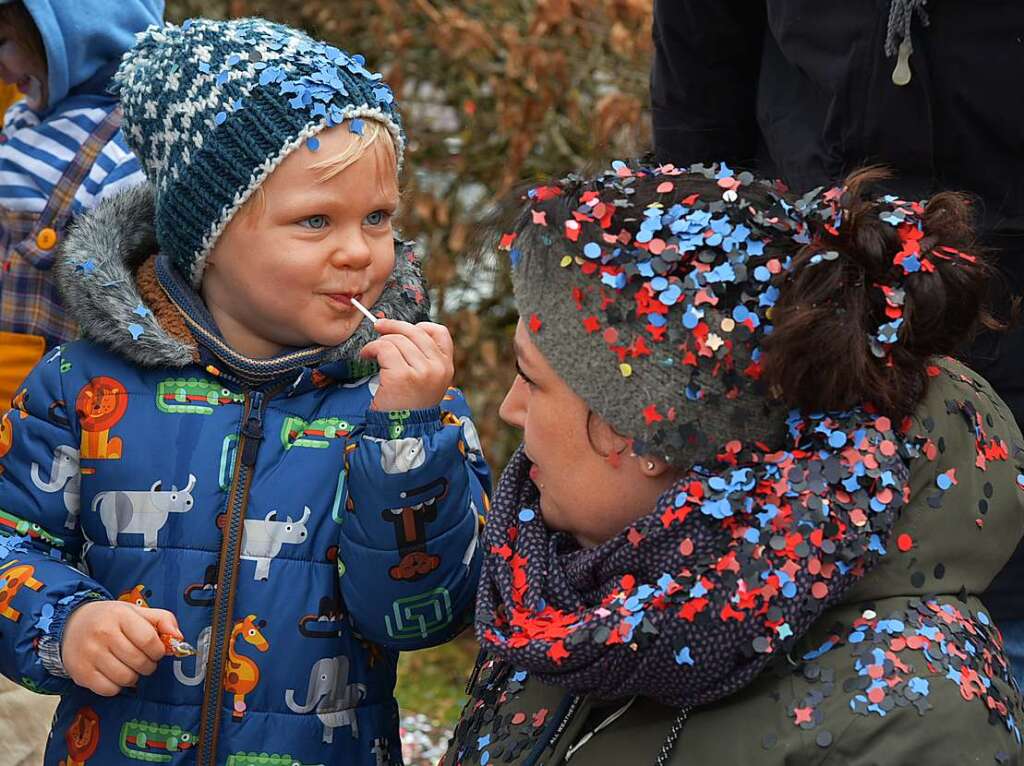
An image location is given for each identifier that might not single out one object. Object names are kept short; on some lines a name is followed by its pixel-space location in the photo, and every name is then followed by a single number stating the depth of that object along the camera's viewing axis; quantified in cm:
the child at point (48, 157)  291
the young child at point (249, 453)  213
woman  162
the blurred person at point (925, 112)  215
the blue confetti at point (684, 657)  162
